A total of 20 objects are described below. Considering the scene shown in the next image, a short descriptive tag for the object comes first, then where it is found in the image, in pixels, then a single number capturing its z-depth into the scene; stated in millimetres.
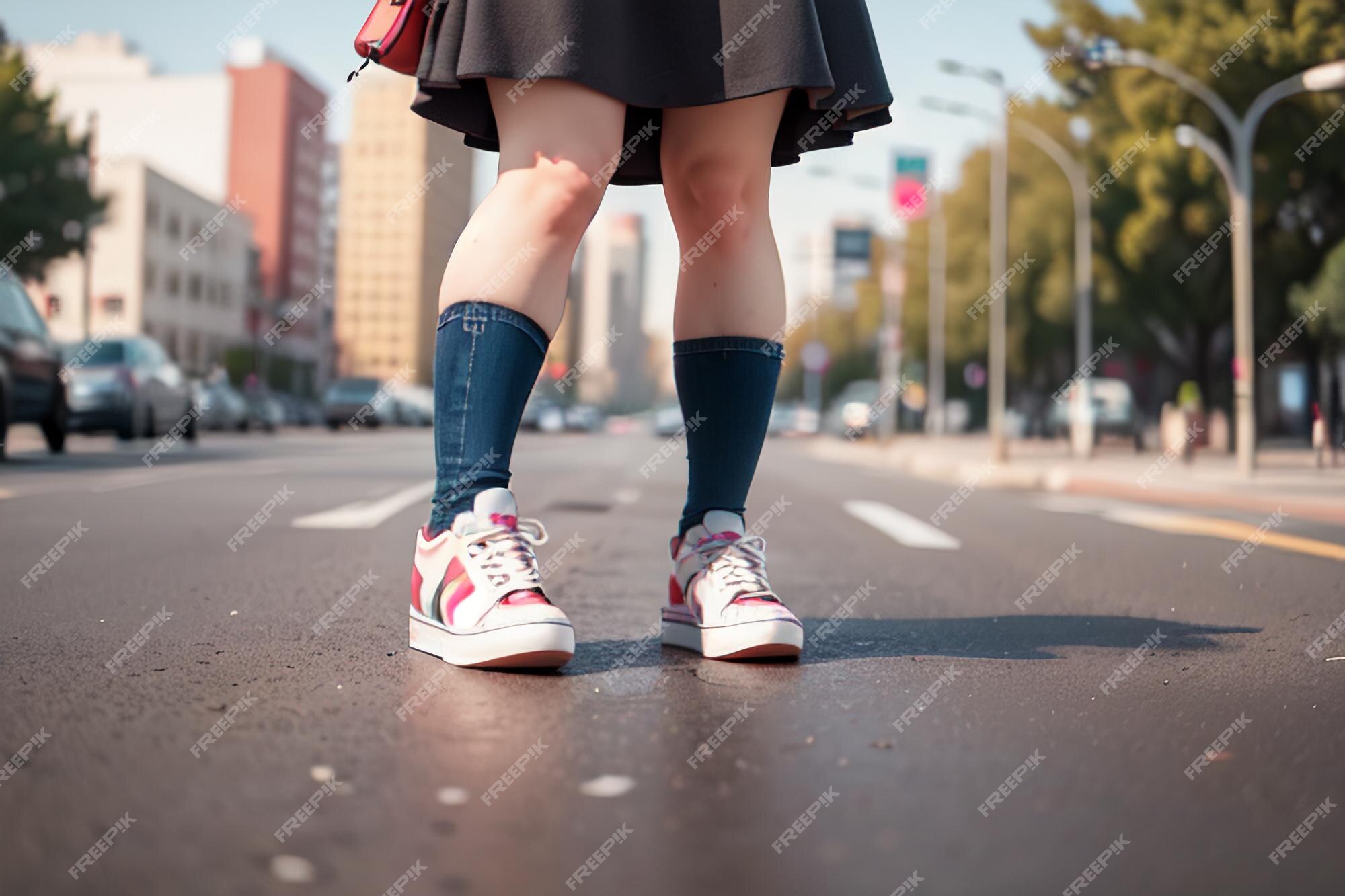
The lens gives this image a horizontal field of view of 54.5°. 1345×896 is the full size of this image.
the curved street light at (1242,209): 13914
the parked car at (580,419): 56500
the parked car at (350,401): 37156
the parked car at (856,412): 43938
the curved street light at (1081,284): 22844
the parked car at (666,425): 42512
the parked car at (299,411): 50000
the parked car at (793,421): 55156
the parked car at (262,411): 36344
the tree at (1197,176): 18906
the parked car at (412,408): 46484
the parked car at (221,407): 31438
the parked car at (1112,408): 28609
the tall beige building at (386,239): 126375
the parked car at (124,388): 14914
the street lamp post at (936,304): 36562
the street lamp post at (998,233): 22359
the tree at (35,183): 29359
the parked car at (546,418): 52531
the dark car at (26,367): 9906
